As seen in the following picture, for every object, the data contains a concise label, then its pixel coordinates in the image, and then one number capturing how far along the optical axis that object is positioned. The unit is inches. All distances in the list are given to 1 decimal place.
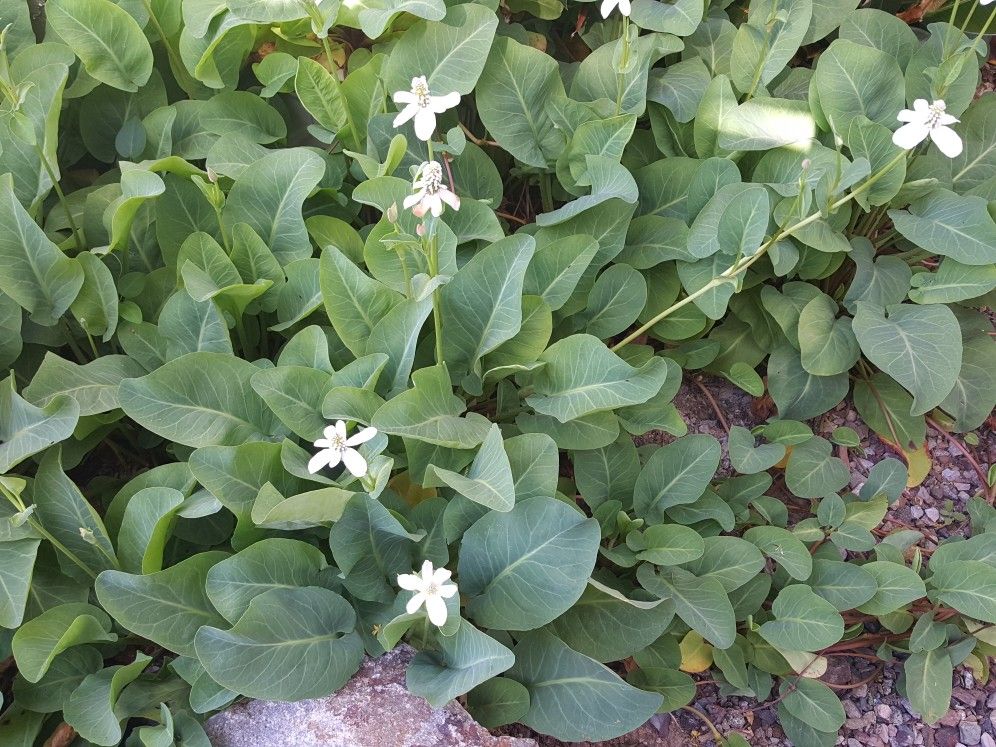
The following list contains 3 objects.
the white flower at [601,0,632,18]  21.9
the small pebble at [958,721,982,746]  24.7
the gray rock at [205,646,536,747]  19.6
